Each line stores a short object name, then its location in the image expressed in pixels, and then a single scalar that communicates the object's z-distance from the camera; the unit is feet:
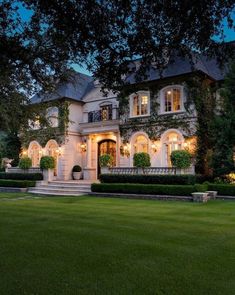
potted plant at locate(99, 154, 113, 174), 59.11
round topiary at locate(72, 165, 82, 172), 72.06
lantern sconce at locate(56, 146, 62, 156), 71.55
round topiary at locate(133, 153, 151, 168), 56.07
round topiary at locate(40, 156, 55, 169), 65.35
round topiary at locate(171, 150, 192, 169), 51.89
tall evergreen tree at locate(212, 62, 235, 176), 49.48
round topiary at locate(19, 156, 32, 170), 70.21
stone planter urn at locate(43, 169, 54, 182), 65.60
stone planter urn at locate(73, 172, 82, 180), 71.79
